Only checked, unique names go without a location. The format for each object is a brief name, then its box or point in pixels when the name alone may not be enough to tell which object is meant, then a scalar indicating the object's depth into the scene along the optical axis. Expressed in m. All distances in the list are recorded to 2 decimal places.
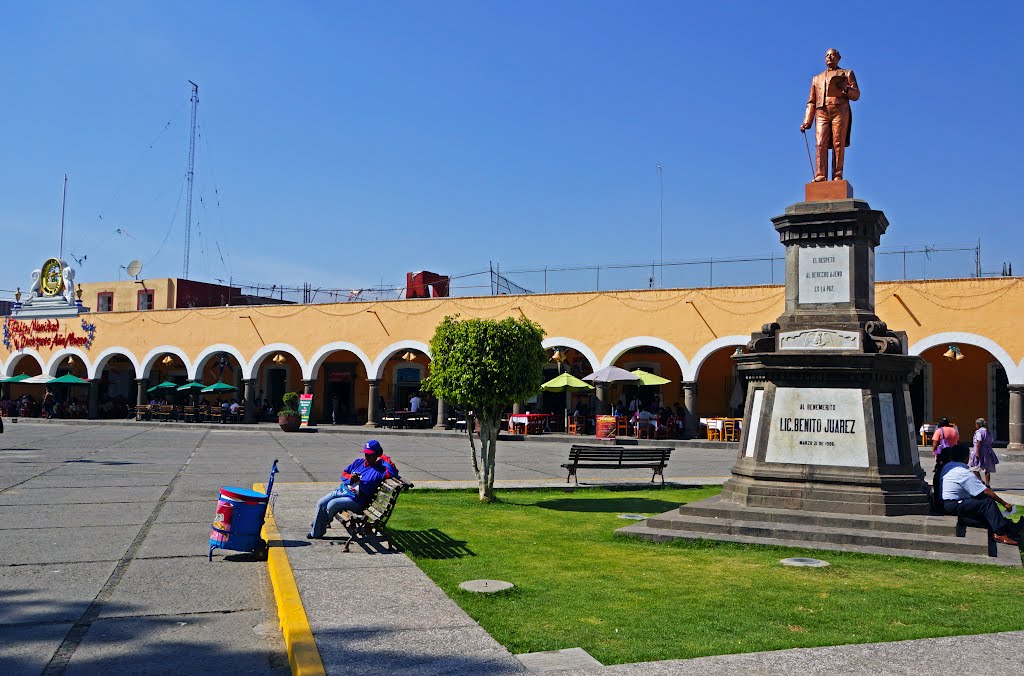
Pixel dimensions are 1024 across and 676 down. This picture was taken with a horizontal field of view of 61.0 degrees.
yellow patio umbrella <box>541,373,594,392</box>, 26.70
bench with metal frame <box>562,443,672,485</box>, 14.83
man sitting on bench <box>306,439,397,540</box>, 8.57
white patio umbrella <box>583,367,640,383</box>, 26.44
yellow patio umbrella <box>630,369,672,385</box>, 26.70
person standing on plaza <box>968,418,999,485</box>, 14.39
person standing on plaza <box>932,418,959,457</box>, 13.88
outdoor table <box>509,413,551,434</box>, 28.34
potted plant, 30.41
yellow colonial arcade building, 24.31
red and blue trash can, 7.84
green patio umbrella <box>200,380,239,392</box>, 34.86
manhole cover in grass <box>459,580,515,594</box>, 6.48
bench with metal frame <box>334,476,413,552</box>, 8.24
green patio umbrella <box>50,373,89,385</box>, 38.03
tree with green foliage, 11.37
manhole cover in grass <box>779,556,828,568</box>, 7.58
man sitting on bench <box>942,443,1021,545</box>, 8.69
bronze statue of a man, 10.64
